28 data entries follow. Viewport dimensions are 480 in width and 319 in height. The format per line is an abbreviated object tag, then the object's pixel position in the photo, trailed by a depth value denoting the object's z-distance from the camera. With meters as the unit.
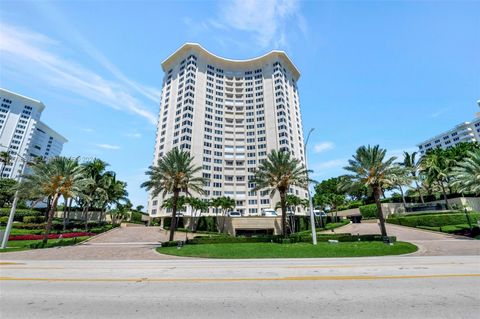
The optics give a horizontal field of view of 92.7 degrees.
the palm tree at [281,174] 33.72
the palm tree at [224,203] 59.53
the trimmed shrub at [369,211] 60.84
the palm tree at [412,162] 59.13
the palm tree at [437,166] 50.97
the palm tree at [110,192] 51.72
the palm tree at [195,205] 56.77
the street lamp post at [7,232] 27.48
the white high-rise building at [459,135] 130.75
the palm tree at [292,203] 56.71
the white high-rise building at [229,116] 76.25
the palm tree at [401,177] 31.08
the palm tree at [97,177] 49.90
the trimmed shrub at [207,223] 59.87
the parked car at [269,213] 58.00
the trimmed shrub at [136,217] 81.25
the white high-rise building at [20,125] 126.38
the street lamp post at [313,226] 26.94
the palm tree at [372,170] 31.36
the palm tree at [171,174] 34.06
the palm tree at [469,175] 30.24
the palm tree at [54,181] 31.66
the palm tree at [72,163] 32.91
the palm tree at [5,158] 58.43
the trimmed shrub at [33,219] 44.58
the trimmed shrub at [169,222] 63.20
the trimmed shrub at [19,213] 46.69
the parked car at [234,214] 60.09
